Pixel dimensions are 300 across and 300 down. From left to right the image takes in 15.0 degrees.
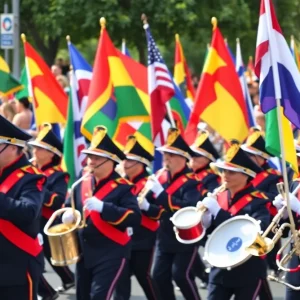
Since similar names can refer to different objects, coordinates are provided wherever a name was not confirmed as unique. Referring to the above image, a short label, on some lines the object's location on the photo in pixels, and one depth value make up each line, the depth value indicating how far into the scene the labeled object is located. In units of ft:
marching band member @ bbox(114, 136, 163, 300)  35.12
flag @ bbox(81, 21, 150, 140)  37.32
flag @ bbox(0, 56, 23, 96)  43.60
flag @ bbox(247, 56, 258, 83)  73.68
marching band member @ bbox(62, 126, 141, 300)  30.63
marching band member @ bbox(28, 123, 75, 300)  36.96
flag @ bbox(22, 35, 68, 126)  42.42
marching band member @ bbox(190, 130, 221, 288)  40.40
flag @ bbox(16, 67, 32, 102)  53.16
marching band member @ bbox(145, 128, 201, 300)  34.94
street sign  62.03
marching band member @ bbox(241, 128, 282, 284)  38.29
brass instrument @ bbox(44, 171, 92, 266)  30.71
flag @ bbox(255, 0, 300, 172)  26.27
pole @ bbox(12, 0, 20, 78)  65.89
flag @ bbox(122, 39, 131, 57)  52.00
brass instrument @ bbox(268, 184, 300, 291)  25.48
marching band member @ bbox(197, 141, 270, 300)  29.22
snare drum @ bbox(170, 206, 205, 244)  30.09
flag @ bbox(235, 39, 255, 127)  44.91
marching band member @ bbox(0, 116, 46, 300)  25.80
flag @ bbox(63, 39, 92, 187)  37.63
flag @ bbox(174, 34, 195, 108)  52.75
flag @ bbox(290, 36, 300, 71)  45.63
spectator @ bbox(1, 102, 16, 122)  51.93
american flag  38.91
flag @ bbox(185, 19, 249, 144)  39.65
